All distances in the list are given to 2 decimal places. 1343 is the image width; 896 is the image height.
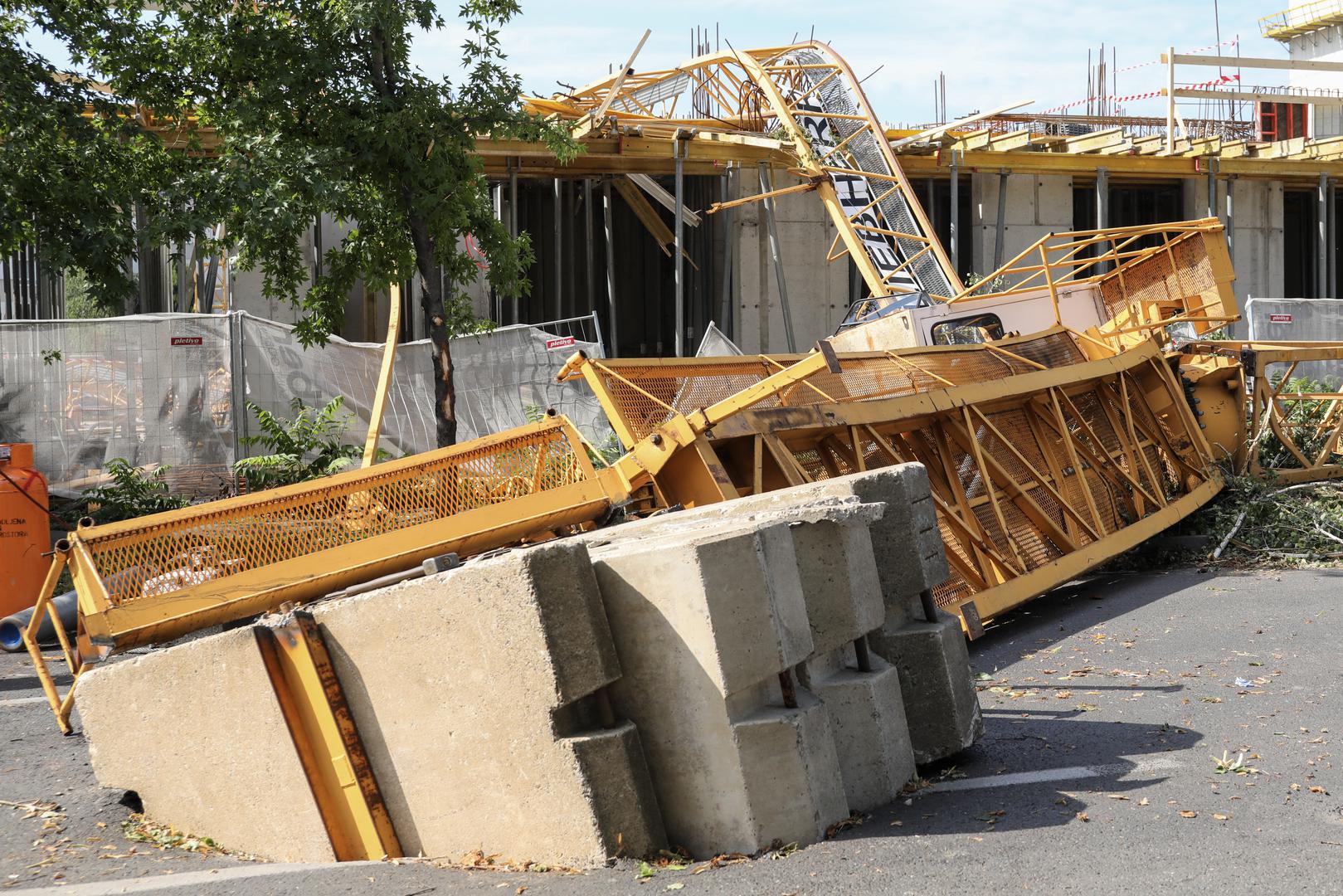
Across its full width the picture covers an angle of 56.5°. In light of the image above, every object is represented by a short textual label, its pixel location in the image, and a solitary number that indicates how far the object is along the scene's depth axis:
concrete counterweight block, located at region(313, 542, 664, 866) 4.20
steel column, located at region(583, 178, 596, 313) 24.69
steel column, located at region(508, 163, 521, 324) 20.20
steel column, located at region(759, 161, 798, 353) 22.31
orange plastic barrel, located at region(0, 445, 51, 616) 10.16
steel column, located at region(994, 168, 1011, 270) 25.58
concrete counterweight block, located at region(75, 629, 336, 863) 4.70
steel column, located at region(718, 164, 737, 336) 23.25
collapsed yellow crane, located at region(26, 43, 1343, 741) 6.10
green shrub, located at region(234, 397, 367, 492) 13.27
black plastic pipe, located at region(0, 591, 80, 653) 7.48
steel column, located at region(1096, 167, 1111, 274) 25.45
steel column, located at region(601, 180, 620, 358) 23.26
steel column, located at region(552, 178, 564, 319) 23.17
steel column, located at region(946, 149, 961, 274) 24.09
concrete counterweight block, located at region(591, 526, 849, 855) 4.29
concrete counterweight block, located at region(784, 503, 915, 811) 4.89
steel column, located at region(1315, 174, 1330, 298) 27.20
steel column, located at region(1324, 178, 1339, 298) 28.48
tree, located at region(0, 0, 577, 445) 10.72
